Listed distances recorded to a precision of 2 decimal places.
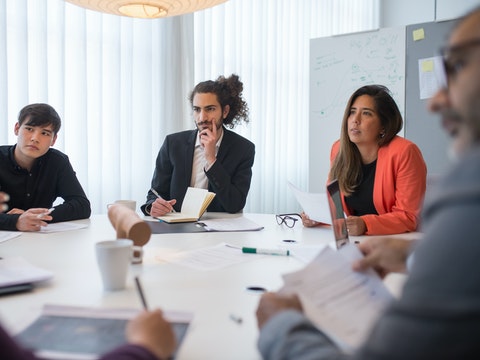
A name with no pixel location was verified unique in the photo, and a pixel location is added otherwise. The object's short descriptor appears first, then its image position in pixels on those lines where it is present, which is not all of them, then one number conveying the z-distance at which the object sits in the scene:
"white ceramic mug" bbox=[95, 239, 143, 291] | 1.05
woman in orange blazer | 1.76
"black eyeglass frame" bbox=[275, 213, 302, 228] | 1.92
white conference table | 0.82
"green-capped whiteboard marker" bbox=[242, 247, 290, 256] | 1.39
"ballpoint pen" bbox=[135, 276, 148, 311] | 0.88
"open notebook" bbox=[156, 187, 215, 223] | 1.97
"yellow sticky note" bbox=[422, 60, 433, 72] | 3.42
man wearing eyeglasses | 0.44
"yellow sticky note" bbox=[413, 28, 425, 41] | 3.45
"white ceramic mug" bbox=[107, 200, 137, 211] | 1.93
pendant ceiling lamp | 1.71
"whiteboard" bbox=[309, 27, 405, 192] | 3.60
